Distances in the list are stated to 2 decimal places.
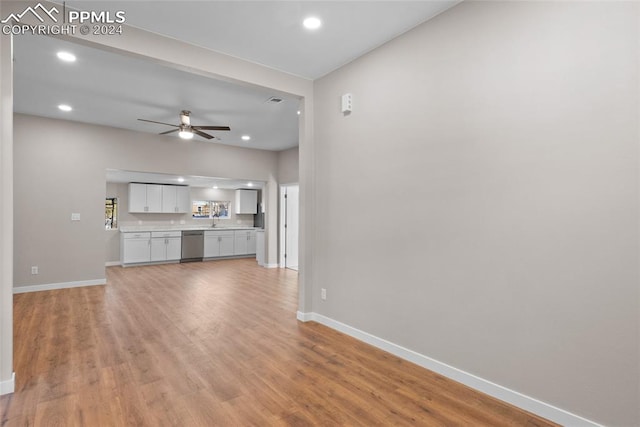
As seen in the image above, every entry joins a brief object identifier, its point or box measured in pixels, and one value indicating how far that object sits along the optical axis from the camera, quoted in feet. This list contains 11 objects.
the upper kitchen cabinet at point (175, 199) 30.63
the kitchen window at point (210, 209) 33.99
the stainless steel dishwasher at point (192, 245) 29.91
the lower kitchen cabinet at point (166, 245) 28.22
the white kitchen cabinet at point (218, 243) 30.96
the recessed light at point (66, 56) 10.87
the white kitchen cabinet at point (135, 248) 26.96
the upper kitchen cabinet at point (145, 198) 28.84
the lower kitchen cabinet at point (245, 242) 32.78
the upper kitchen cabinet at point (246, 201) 34.73
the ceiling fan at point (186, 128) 16.33
